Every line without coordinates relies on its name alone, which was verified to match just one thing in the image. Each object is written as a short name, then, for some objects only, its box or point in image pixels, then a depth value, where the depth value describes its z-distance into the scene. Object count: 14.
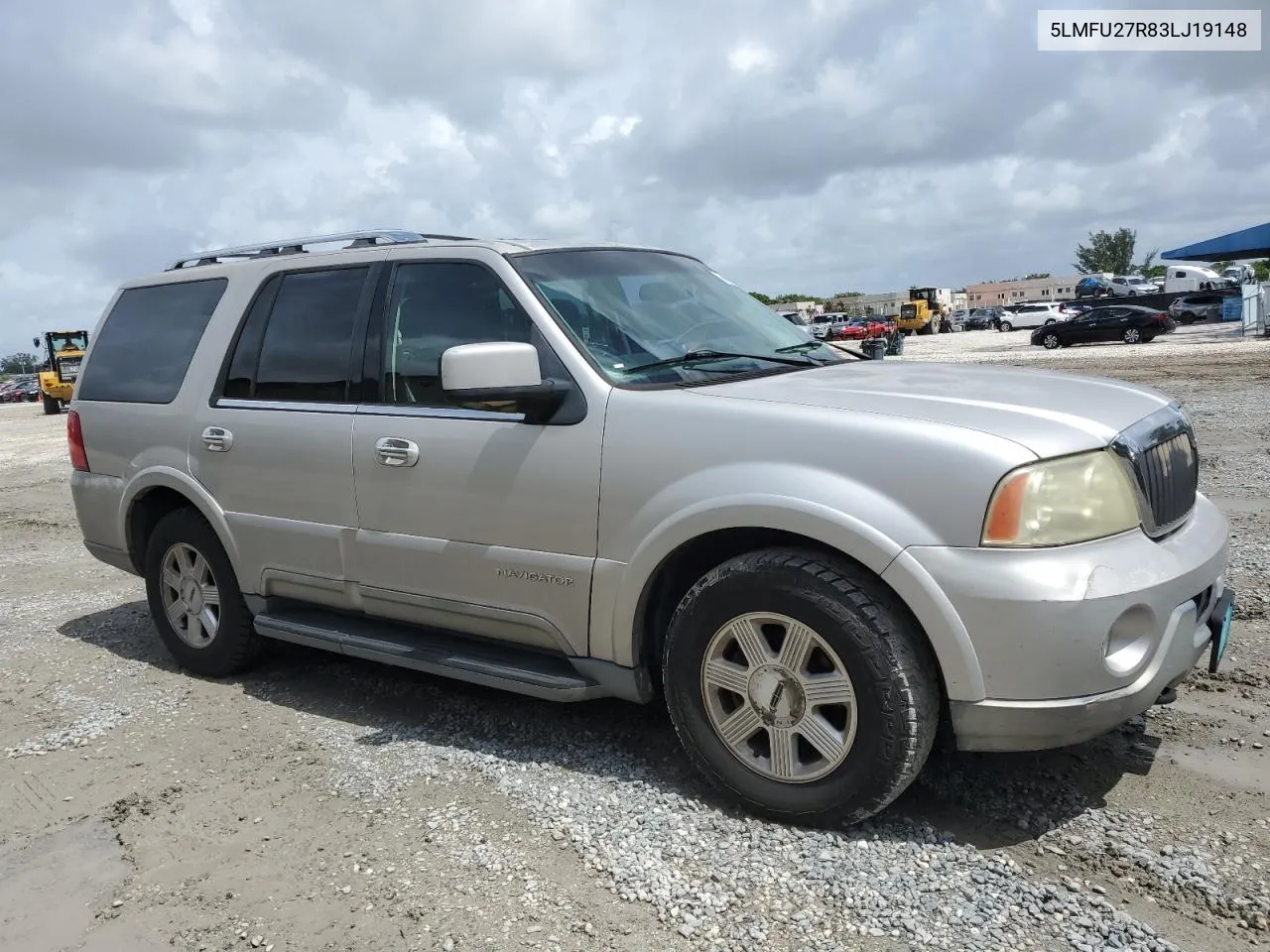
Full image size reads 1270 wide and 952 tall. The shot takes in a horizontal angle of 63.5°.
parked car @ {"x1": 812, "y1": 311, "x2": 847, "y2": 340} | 62.23
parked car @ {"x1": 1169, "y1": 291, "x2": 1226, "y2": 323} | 43.06
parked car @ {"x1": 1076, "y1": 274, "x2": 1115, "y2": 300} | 59.56
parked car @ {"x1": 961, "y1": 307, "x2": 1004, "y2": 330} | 62.03
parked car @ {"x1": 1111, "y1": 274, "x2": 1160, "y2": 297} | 57.04
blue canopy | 30.95
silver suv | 2.85
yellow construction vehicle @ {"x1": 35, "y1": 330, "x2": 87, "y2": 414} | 35.75
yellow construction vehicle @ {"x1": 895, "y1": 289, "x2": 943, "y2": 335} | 62.41
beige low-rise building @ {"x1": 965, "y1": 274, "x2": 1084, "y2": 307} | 127.51
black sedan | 32.19
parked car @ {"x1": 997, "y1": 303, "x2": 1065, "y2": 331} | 54.21
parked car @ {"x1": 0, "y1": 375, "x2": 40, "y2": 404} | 57.03
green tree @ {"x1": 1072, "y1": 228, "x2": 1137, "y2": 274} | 116.50
